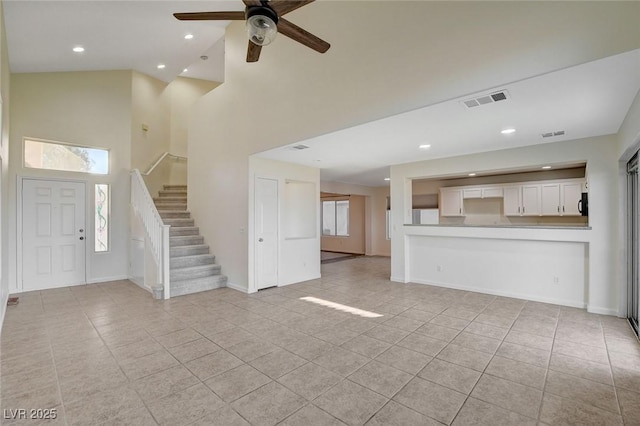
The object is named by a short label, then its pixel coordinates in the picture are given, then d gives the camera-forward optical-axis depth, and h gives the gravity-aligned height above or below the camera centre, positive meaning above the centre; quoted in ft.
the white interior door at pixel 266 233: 18.67 -1.14
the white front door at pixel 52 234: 18.58 -1.25
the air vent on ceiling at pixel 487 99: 9.30 +3.77
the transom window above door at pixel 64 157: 18.99 +3.95
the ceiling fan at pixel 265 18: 7.64 +5.36
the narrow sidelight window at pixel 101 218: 21.22 -0.23
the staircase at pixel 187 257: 18.11 -2.81
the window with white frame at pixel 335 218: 39.17 -0.42
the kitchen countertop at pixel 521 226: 14.33 -0.64
